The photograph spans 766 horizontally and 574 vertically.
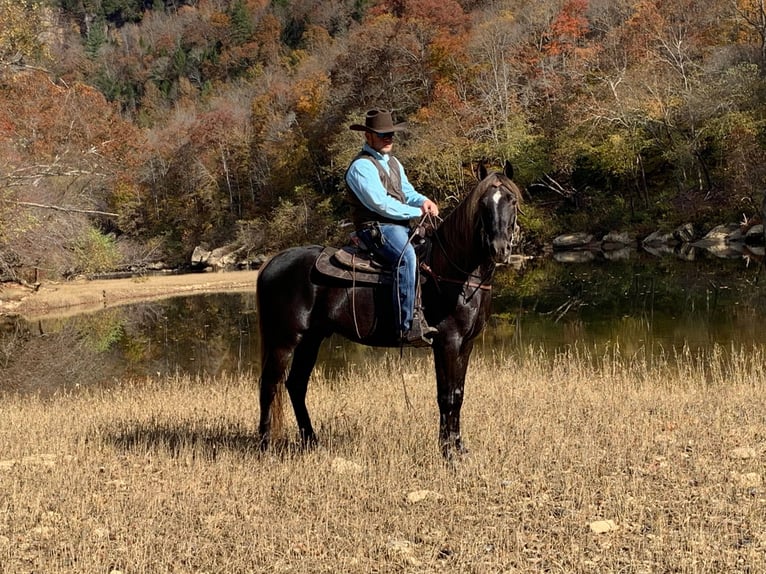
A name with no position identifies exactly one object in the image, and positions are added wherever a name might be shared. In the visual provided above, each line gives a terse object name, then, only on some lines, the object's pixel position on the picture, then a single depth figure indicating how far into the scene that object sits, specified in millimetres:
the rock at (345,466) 6770
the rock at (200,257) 72562
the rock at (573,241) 52719
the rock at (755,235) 40947
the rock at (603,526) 5141
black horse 6594
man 7000
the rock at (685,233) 45906
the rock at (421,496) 6012
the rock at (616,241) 49656
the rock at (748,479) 5887
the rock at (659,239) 47156
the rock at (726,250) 37825
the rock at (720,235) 43094
